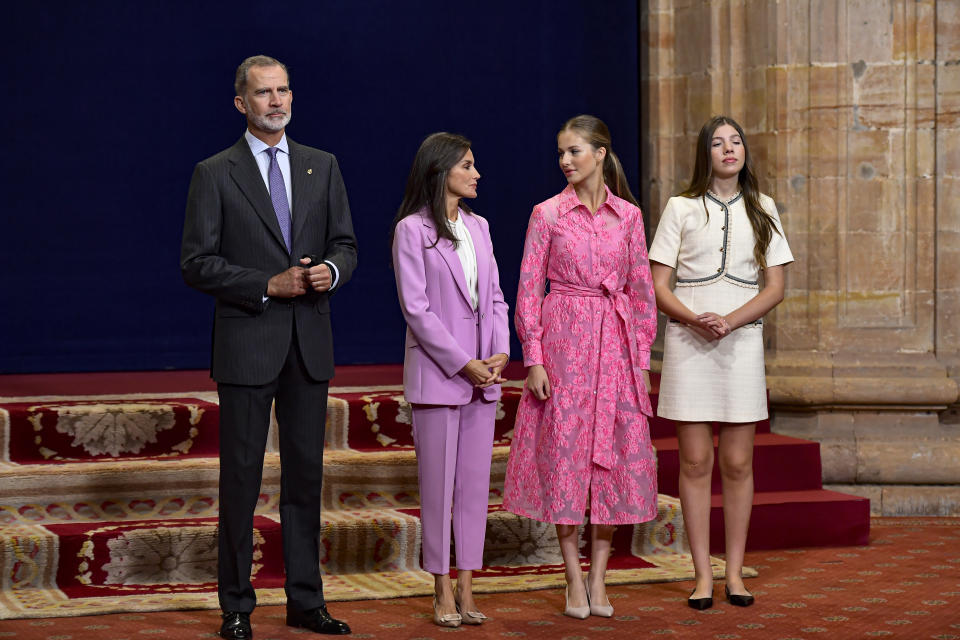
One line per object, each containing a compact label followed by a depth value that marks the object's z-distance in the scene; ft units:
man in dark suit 23.90
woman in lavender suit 25.59
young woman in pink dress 26.58
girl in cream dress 27.63
